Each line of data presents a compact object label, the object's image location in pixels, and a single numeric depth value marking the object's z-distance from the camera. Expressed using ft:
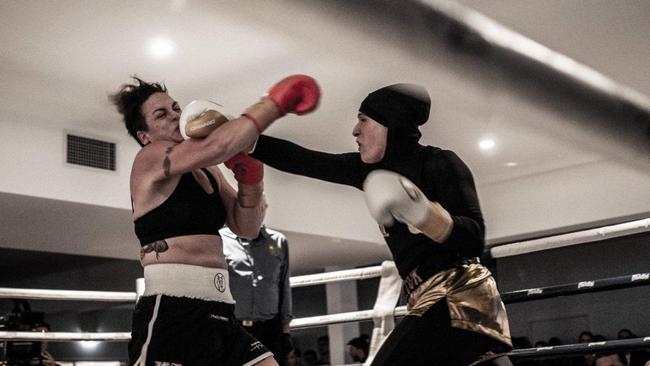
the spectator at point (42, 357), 15.01
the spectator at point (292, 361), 17.20
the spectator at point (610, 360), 14.51
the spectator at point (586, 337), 23.71
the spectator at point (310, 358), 28.07
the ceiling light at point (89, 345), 34.91
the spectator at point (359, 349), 22.95
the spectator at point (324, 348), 27.98
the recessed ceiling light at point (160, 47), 14.14
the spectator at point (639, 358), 12.22
